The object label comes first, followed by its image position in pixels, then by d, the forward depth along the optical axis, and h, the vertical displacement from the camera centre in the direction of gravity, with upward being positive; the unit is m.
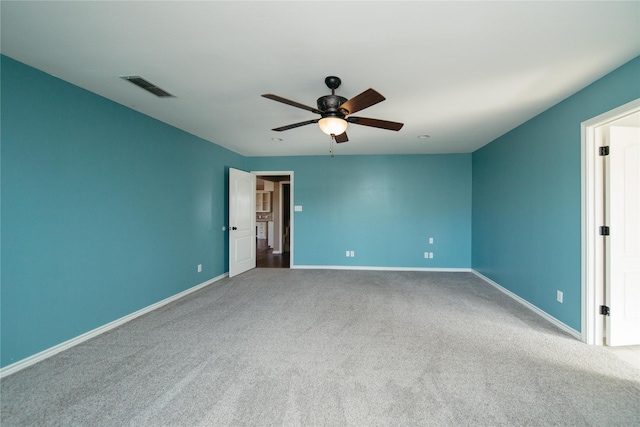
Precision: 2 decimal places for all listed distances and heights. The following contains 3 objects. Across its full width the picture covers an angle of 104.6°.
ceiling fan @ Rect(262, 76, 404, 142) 2.06 +0.89
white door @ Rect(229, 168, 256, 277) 4.65 -0.18
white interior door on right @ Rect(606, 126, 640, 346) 2.28 -0.19
